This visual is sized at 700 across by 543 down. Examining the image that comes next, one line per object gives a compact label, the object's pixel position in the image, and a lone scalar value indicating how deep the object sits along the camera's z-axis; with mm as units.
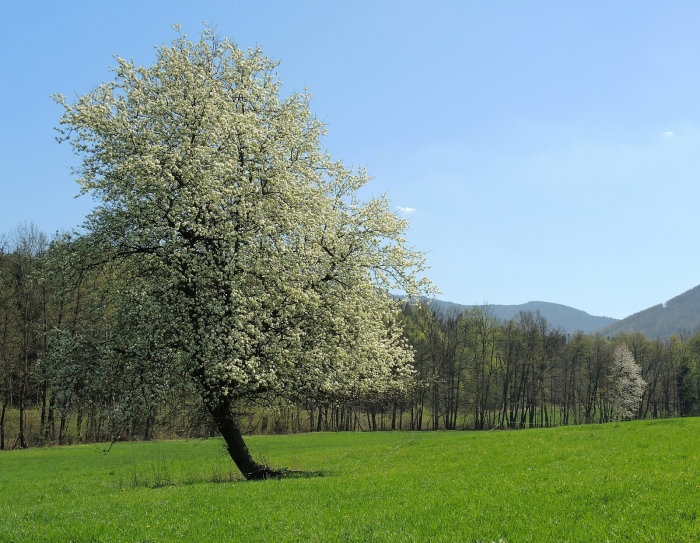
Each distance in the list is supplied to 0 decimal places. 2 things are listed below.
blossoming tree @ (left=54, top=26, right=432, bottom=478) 18438
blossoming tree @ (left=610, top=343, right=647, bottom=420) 101250
